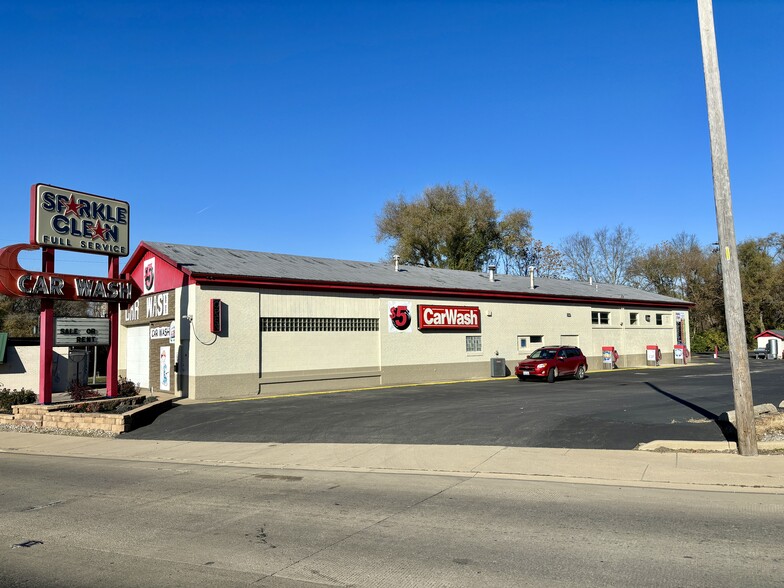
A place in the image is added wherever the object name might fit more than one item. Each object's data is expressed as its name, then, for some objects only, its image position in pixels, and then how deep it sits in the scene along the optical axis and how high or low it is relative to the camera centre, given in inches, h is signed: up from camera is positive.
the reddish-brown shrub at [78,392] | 764.0 -38.5
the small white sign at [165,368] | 939.3 -14.2
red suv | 1083.3 -27.2
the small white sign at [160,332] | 952.6 +42.1
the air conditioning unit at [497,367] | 1230.9 -34.7
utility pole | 406.9 +64.6
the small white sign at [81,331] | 877.8 +43.1
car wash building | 885.8 +53.6
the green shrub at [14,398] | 818.1 -48.1
